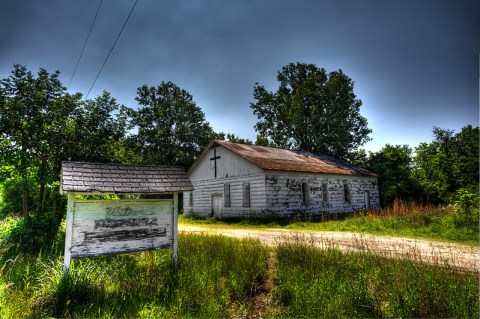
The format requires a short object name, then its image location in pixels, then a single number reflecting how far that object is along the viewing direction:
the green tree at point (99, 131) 9.72
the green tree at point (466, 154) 30.36
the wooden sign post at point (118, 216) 5.04
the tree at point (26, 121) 8.47
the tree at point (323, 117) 31.53
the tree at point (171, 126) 37.09
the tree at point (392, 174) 27.03
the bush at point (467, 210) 10.47
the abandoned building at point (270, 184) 18.25
